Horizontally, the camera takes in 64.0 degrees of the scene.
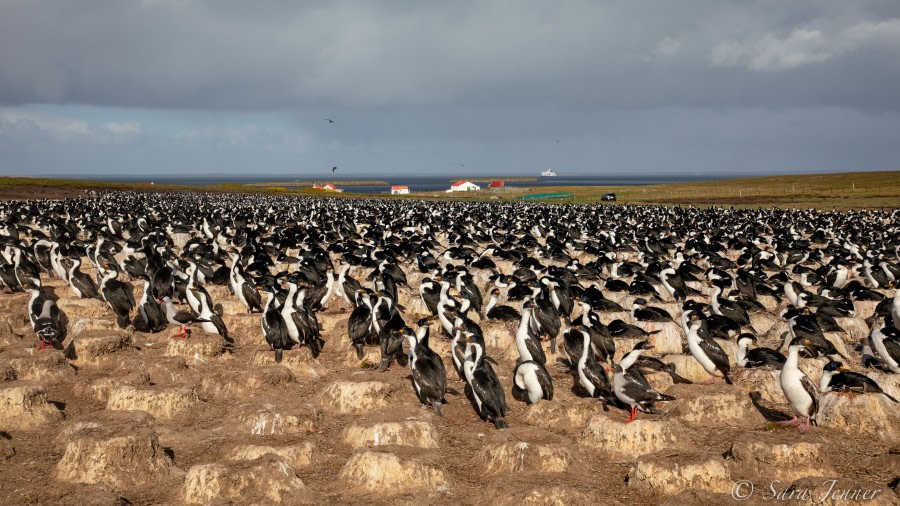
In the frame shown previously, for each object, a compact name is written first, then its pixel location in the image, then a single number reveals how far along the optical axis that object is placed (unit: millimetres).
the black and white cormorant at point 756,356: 15055
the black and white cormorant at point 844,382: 13031
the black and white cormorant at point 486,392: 12930
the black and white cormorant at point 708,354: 15016
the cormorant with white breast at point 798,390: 12555
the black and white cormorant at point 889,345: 15234
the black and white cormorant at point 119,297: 19141
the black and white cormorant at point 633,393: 12562
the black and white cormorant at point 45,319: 16141
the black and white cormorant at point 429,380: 13516
